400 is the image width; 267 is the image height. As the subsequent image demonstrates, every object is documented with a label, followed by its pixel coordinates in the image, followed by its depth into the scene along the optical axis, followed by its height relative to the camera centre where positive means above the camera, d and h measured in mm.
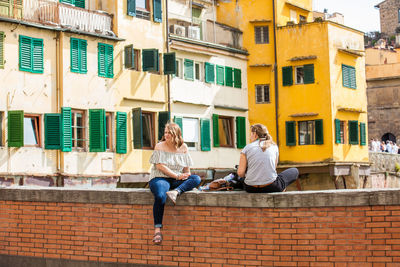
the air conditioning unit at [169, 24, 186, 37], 35016 +6563
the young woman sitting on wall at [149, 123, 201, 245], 10781 -75
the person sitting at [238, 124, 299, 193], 10383 -2
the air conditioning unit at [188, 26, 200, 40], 35844 +6564
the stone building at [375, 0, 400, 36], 99938 +20042
